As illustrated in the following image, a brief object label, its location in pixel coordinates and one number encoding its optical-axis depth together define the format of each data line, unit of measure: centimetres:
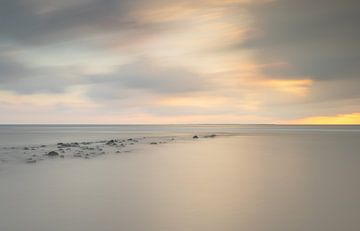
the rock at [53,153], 2334
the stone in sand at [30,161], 1911
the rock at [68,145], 3075
